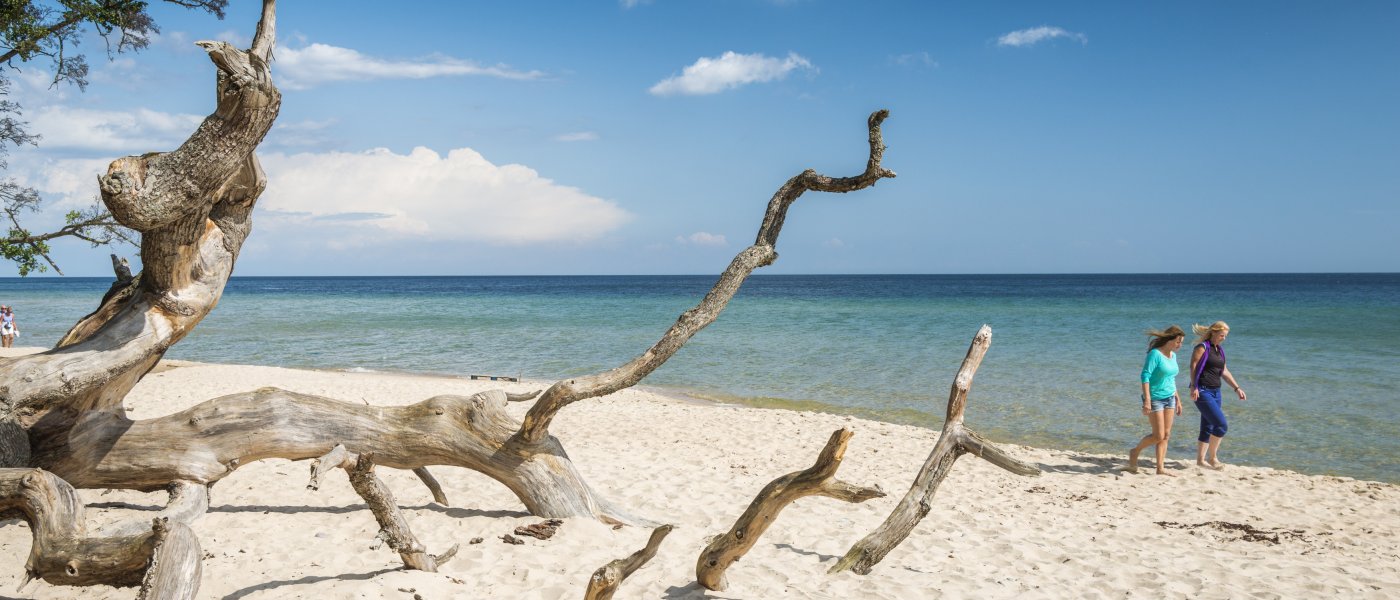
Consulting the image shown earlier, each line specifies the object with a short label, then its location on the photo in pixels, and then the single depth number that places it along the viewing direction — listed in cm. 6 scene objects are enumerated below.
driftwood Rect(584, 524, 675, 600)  396
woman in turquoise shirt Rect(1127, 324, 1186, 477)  929
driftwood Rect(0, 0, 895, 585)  421
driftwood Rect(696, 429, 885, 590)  416
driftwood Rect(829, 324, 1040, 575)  496
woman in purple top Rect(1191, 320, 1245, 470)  950
